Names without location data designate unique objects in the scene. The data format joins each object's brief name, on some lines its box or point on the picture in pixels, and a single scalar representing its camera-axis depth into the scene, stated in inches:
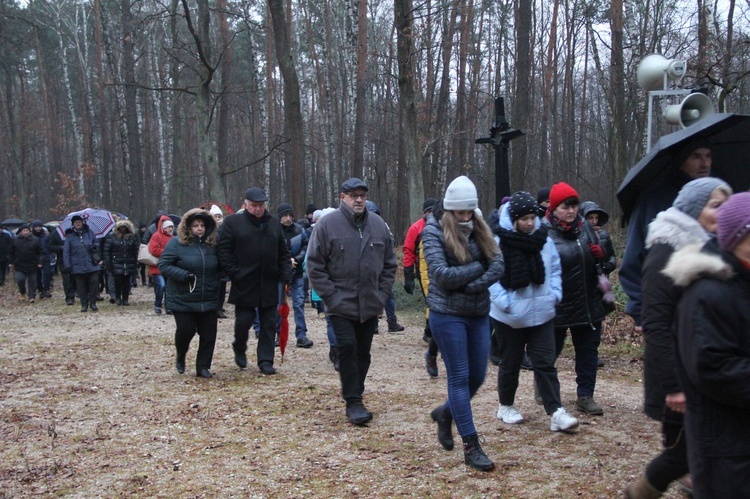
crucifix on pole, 408.2
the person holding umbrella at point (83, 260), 653.3
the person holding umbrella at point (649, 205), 181.6
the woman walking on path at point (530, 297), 235.1
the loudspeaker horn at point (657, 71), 339.3
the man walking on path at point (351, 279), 265.1
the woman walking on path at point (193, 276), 337.7
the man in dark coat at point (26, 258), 767.1
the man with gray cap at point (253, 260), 340.8
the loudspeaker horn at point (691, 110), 271.6
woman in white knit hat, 213.3
